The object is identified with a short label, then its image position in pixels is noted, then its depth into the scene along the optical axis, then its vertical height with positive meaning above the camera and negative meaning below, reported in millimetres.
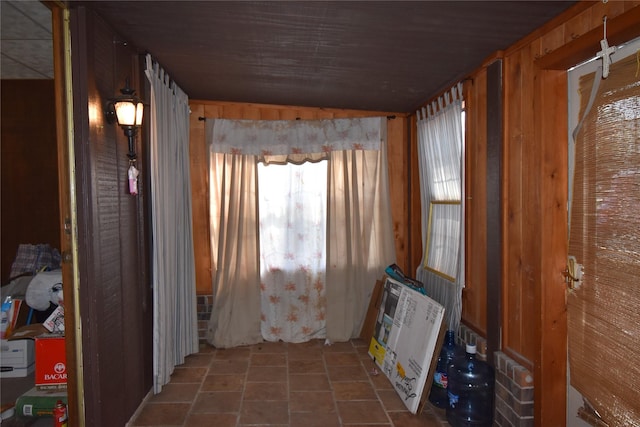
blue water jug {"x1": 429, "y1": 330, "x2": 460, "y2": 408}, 2795 -1136
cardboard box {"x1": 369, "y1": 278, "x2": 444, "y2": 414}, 2771 -1022
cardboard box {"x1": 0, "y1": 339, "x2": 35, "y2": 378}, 3316 -1213
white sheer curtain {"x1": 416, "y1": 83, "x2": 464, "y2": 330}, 3102 +3
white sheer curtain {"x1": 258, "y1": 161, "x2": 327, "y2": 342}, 4168 -458
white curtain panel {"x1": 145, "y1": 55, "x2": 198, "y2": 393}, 2908 -204
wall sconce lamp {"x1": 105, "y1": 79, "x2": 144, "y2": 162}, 2367 +508
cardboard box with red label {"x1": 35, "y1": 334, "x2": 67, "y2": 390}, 2758 -1023
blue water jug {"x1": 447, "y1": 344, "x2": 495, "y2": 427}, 2521 -1156
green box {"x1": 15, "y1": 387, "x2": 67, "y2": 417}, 2650 -1241
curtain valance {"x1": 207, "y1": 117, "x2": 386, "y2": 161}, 4121 +632
